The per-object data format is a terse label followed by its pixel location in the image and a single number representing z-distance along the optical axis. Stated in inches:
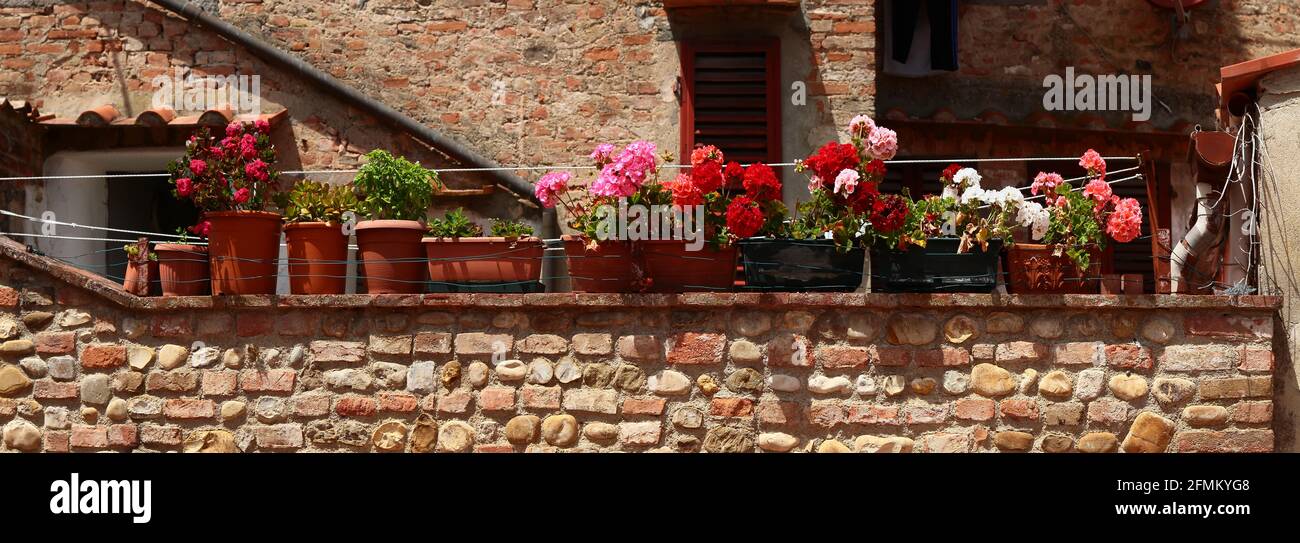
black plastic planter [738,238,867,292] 249.9
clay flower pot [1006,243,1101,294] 254.5
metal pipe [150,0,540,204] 349.1
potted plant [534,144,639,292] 247.9
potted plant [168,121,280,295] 263.0
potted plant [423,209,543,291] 259.6
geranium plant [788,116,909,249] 247.8
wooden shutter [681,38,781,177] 341.1
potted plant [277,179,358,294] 264.5
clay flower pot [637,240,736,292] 252.5
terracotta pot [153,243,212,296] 264.4
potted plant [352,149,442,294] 262.5
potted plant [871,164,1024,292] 250.2
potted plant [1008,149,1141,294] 252.8
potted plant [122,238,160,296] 263.1
